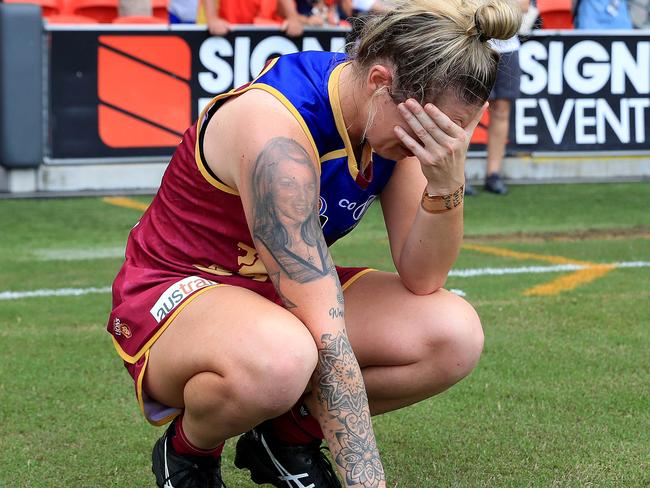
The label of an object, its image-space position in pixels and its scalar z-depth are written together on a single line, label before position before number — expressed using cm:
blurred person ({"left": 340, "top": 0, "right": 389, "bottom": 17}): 958
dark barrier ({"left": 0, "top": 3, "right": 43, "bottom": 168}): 840
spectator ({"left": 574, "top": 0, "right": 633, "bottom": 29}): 1031
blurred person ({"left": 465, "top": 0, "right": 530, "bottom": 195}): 871
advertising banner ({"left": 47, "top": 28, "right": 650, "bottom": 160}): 860
